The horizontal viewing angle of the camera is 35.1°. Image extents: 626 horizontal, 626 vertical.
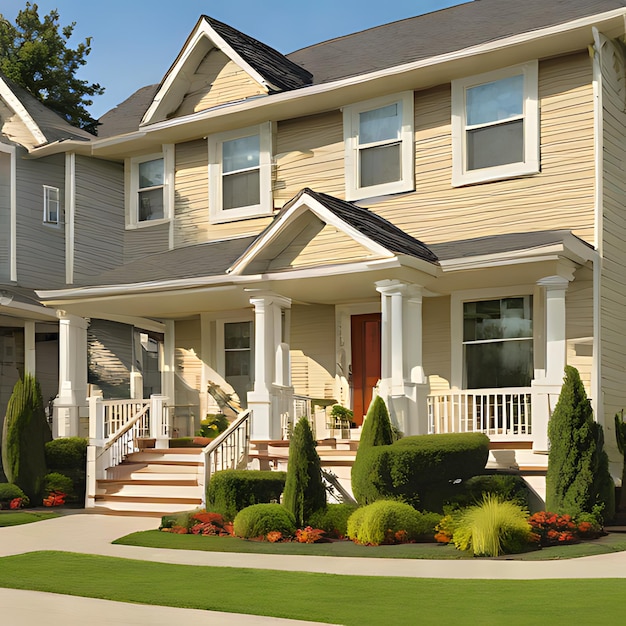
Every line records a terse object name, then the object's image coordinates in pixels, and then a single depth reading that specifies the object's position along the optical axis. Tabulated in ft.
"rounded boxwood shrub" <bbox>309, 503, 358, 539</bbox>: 43.96
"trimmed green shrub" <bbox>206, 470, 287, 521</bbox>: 46.55
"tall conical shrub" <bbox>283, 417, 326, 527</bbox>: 44.29
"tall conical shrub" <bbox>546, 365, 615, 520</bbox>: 43.60
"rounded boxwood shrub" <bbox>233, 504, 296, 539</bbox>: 42.88
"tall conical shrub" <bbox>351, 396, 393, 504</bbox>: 44.52
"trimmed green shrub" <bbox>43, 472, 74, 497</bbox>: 56.85
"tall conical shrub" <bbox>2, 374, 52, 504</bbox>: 55.83
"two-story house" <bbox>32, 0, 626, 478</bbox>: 50.78
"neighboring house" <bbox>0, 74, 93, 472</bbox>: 69.46
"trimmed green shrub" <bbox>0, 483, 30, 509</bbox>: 54.54
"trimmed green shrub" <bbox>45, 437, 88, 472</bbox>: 57.93
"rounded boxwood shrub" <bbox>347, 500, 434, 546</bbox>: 41.34
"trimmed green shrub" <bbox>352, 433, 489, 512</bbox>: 43.98
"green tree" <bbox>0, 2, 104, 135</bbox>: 102.06
